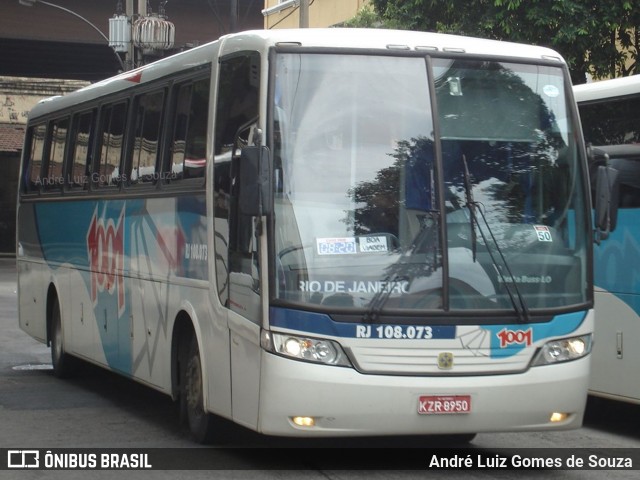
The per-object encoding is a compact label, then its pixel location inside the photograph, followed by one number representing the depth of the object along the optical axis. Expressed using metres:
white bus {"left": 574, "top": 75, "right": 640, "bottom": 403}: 10.51
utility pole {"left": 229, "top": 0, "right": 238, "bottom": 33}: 26.83
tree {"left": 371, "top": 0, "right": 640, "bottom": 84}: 17.81
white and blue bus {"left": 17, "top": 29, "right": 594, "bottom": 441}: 7.94
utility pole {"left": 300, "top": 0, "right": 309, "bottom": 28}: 22.28
